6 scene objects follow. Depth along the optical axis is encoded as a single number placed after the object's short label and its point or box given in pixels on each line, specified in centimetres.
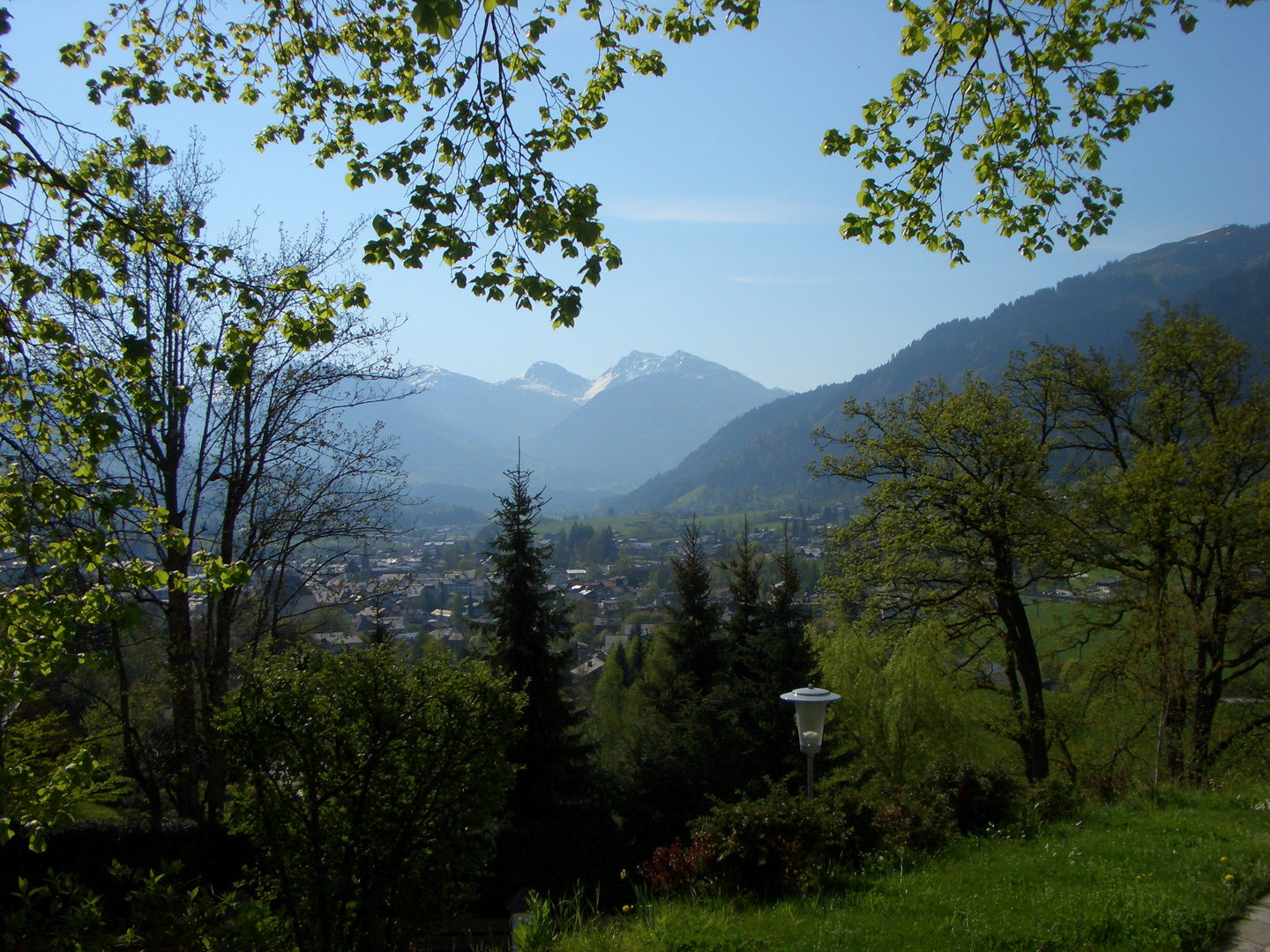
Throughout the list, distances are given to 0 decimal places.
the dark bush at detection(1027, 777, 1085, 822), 758
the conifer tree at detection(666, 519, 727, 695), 2352
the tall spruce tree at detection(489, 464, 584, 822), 1742
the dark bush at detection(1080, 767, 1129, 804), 898
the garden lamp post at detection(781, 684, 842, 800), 920
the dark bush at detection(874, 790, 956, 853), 696
